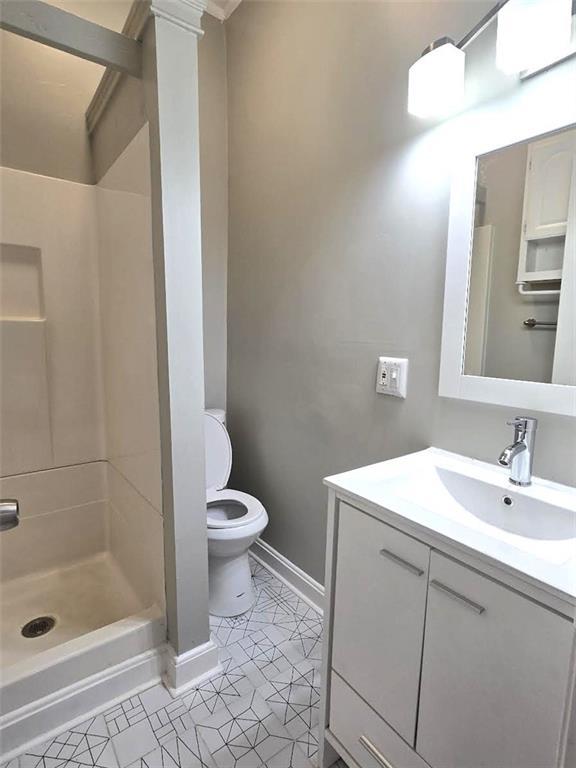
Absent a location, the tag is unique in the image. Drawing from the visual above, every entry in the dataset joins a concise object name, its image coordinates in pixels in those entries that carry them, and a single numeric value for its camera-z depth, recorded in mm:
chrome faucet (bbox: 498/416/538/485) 945
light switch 1330
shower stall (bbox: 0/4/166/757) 1365
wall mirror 957
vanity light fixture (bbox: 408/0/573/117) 876
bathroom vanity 645
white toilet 1646
